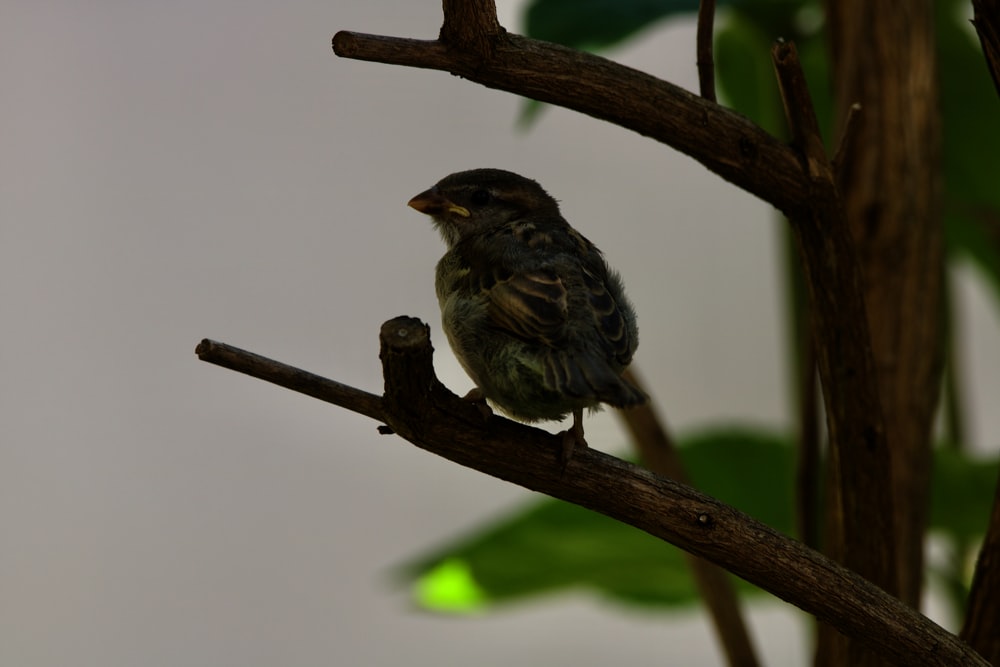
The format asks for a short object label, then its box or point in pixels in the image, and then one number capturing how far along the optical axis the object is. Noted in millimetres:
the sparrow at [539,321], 3090
